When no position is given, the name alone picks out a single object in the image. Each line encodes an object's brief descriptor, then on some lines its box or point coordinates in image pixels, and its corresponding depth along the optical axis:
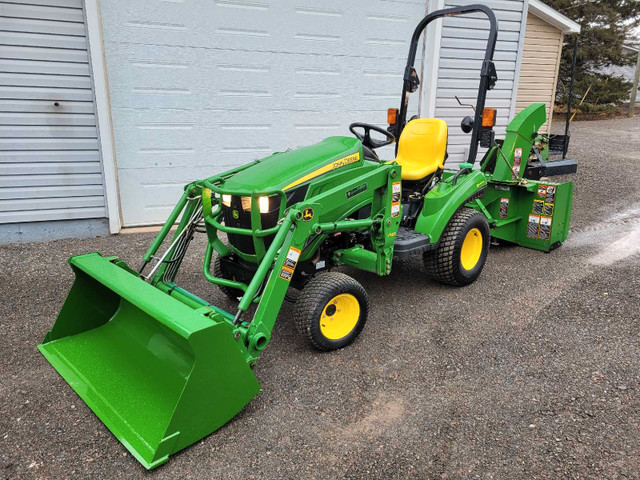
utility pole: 17.73
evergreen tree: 18.38
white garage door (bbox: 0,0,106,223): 4.99
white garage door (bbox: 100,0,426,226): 5.38
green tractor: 2.42
